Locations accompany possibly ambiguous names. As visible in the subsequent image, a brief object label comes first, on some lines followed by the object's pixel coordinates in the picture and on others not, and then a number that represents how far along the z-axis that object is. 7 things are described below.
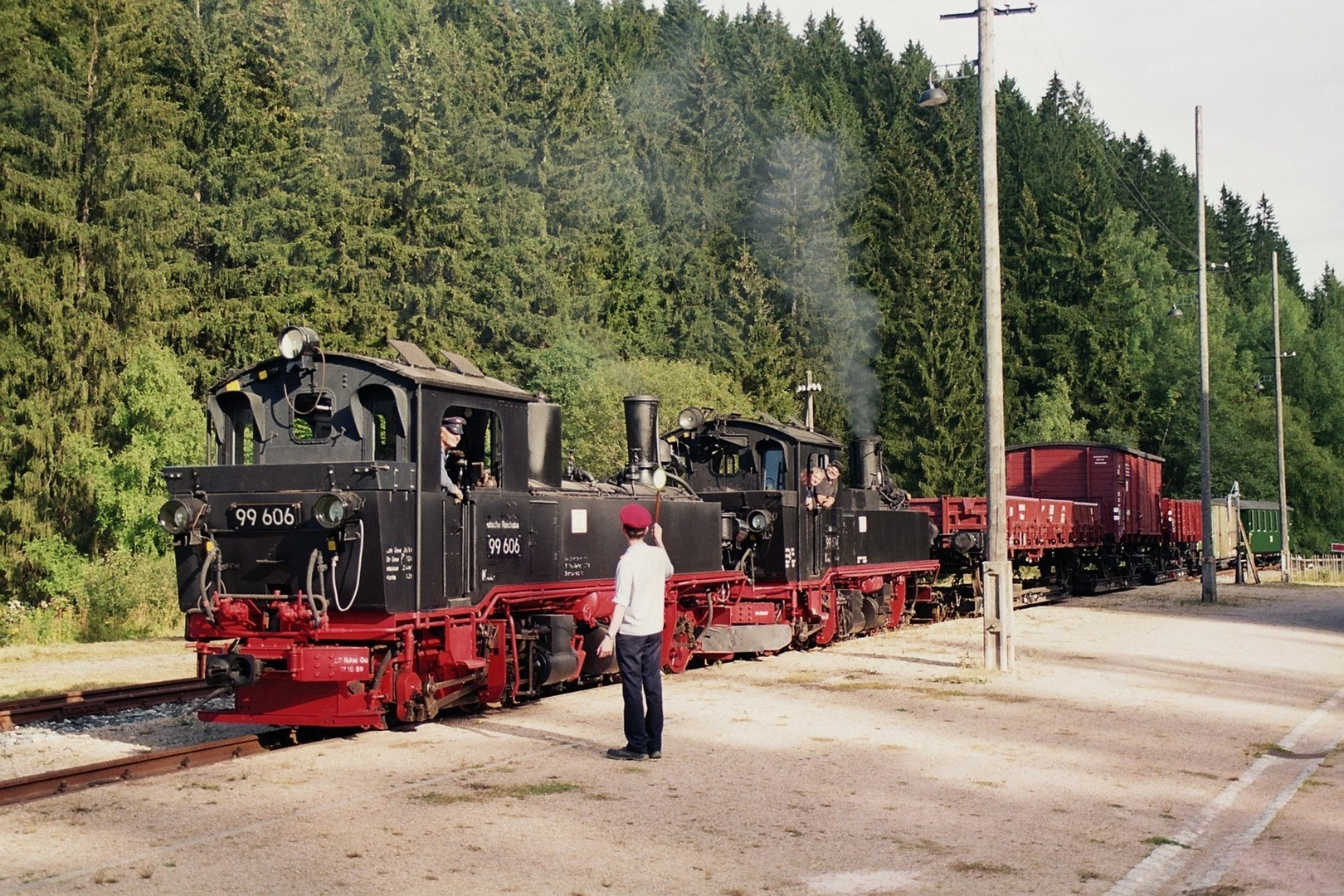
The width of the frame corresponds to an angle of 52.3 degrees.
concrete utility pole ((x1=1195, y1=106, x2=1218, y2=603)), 29.17
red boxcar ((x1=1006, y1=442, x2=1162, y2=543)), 35.03
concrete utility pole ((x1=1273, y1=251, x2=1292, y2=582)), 41.44
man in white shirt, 9.84
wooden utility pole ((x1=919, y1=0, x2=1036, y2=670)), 15.94
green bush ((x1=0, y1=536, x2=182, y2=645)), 25.45
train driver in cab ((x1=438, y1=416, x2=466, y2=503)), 10.91
